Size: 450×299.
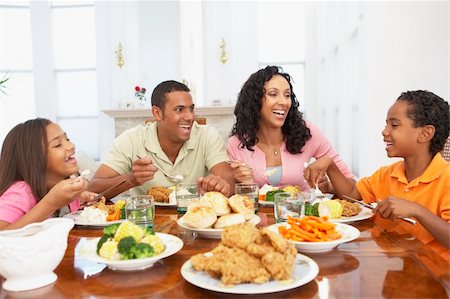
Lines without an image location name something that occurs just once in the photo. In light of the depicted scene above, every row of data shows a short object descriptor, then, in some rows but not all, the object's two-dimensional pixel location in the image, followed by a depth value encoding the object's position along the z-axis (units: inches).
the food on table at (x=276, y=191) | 67.4
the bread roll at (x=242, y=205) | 50.2
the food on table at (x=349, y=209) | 56.1
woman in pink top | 90.7
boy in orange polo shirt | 61.0
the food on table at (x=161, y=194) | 70.8
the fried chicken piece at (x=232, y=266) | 32.2
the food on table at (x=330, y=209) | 54.6
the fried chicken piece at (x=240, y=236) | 34.3
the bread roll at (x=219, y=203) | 49.4
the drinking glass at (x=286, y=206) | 51.5
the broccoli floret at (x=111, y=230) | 41.3
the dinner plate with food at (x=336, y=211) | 54.5
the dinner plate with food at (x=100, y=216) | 55.7
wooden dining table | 32.9
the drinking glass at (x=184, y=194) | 62.3
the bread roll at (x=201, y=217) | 46.9
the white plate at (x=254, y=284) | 31.5
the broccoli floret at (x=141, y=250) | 37.8
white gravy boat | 34.5
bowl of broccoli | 37.6
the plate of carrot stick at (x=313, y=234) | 41.4
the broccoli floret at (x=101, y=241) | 40.1
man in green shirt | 90.3
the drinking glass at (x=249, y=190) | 59.9
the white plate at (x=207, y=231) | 46.7
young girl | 56.0
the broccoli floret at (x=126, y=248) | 37.9
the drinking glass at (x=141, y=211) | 51.0
